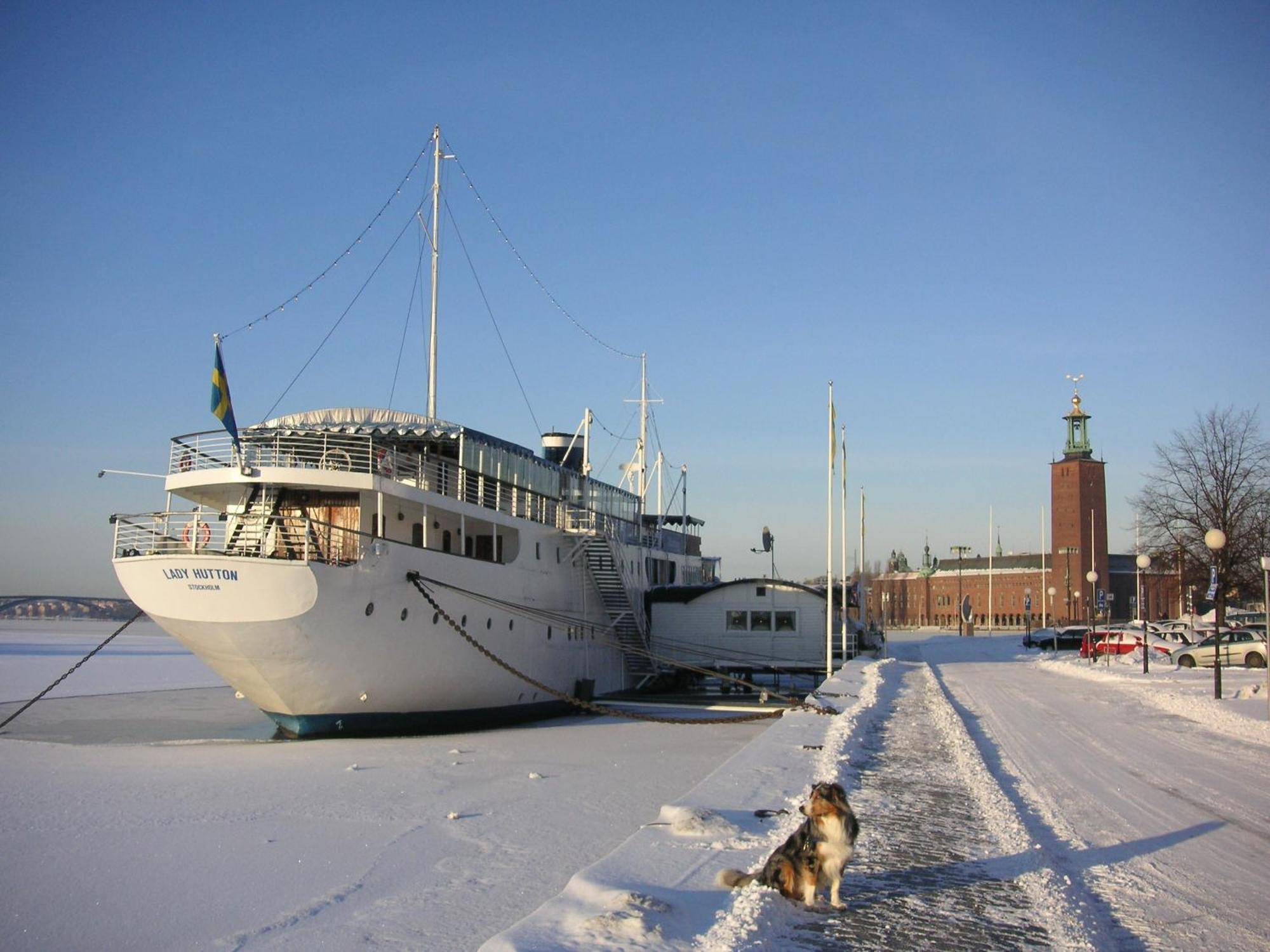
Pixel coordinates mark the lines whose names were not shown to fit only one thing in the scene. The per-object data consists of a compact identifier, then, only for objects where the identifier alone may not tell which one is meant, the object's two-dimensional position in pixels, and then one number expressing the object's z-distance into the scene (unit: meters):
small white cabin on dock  35.78
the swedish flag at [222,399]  18.56
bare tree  37.09
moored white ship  18.47
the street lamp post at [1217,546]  20.92
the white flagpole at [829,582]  28.62
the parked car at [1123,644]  42.62
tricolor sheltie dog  6.75
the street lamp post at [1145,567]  32.06
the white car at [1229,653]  34.66
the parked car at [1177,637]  43.84
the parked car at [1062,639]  59.72
